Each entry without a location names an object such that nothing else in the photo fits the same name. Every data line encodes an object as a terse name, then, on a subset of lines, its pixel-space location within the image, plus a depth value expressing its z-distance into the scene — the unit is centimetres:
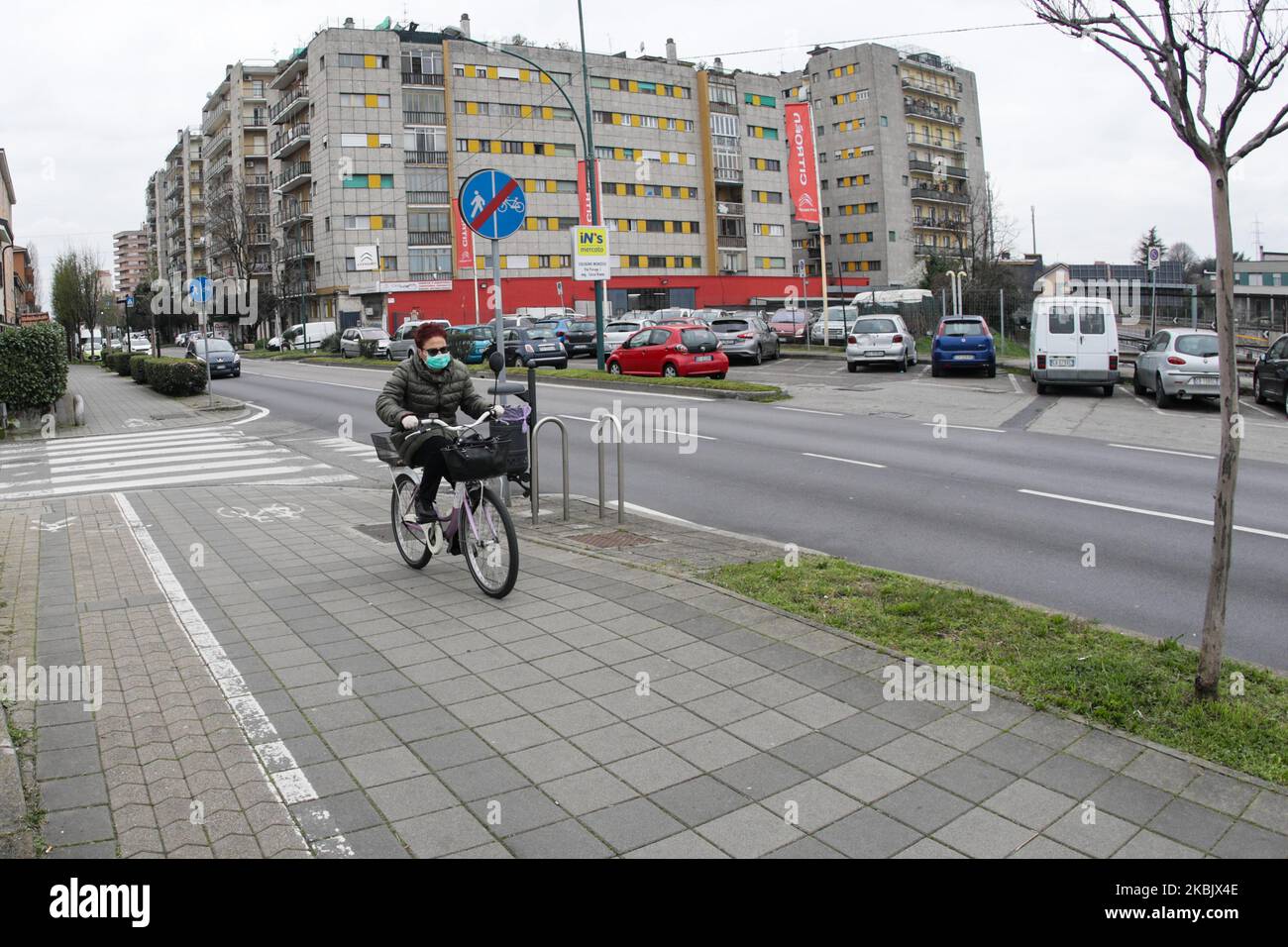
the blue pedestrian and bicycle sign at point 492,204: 869
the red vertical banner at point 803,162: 3478
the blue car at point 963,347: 2708
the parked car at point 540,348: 3312
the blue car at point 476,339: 3656
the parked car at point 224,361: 3525
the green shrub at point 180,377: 2559
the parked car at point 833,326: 3959
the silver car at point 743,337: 3278
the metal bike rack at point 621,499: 895
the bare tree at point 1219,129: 416
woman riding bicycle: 709
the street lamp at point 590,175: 2542
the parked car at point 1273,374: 1978
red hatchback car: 2592
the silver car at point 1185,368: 2008
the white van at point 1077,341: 2242
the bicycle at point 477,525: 648
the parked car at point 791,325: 4122
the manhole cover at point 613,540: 805
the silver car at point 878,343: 2880
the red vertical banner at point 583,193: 3494
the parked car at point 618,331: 3953
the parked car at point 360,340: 4434
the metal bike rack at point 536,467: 879
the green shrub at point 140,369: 3033
